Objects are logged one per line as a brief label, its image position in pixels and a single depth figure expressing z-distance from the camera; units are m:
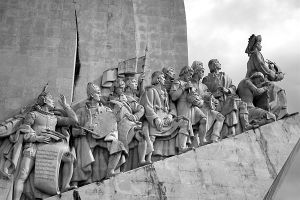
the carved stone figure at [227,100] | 11.48
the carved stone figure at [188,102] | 11.32
